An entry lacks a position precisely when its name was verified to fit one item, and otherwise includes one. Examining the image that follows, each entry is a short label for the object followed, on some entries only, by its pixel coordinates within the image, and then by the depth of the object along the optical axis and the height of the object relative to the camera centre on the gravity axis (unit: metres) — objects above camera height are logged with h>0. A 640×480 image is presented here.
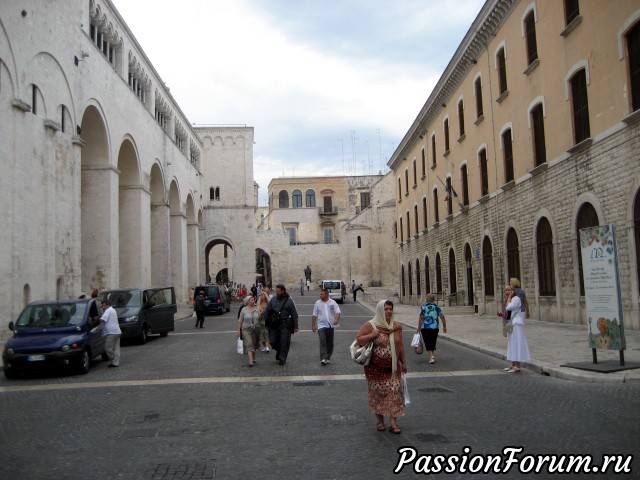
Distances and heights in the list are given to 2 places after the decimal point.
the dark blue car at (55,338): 11.52 -0.84
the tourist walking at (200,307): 23.09 -0.60
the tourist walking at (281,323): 11.98 -0.70
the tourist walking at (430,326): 12.13 -0.87
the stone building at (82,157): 18.94 +6.16
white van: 47.09 -0.20
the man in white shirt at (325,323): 11.93 -0.72
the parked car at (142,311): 17.58 -0.55
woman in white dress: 10.53 -1.06
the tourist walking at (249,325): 12.28 -0.76
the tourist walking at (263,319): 14.49 -0.75
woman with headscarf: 6.29 -0.86
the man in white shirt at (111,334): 12.72 -0.85
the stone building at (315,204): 89.56 +12.80
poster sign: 9.63 -0.17
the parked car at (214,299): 33.44 -0.48
